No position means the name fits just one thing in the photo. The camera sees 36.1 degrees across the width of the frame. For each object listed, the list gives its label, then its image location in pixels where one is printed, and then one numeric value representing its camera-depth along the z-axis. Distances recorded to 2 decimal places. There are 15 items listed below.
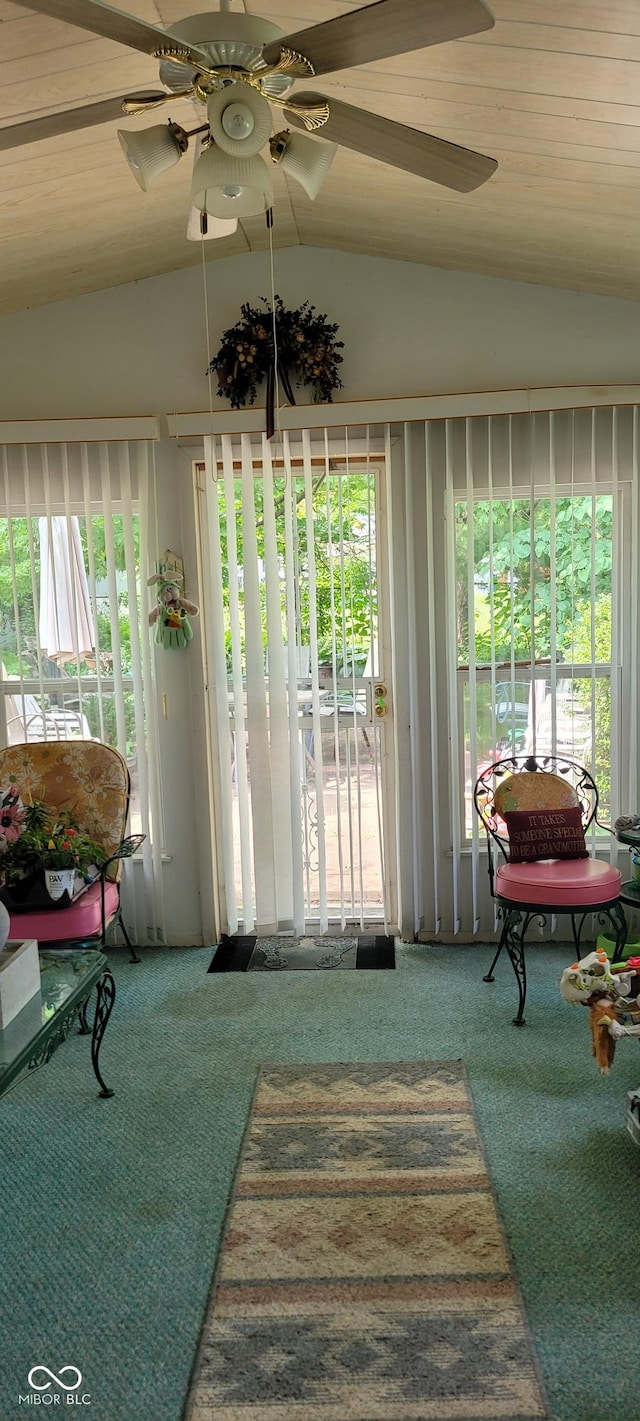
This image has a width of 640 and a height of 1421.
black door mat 4.01
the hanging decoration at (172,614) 4.02
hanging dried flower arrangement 3.94
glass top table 2.27
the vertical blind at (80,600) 4.07
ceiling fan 1.54
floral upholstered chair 3.69
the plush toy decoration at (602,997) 2.38
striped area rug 1.84
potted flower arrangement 3.31
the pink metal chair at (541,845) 3.39
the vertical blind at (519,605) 3.95
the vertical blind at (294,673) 4.05
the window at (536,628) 3.98
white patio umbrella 4.09
